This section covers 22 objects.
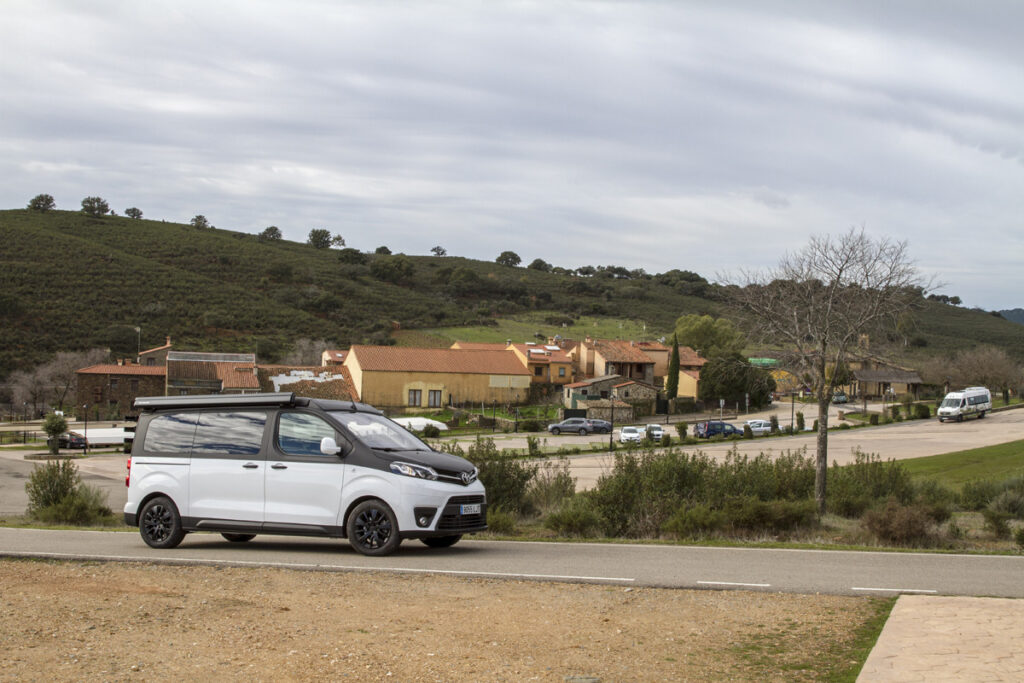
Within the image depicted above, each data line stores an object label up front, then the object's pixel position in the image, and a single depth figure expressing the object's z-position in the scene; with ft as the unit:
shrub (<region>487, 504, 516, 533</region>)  45.55
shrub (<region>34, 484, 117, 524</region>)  53.78
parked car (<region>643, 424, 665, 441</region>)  171.63
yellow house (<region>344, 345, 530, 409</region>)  232.73
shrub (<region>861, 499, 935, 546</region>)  43.11
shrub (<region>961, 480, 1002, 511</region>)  67.31
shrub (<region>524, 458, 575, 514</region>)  55.77
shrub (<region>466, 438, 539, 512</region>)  53.93
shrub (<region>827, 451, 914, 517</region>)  59.82
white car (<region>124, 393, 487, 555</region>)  34.58
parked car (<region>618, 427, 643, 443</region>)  173.99
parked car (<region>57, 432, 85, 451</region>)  165.68
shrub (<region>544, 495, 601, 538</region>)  45.27
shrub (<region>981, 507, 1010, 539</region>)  46.80
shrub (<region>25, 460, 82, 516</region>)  57.31
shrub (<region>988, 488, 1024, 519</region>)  61.52
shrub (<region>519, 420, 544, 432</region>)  202.28
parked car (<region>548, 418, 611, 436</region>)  201.36
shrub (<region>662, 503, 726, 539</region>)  44.01
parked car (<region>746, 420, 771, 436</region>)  191.31
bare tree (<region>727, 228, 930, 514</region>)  62.69
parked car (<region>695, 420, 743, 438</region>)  186.91
